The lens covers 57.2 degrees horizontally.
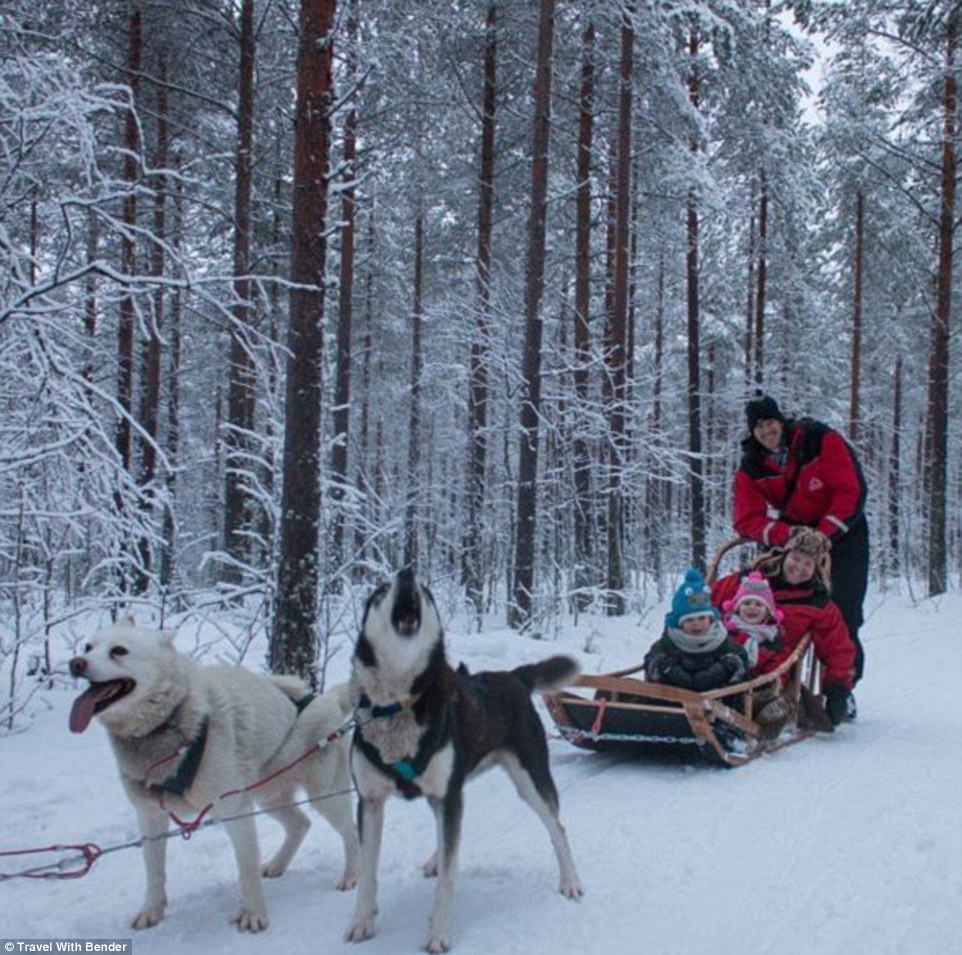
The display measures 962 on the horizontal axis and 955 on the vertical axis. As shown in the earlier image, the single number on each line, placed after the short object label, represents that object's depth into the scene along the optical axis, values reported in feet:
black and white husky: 11.00
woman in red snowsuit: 21.66
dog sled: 17.80
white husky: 11.18
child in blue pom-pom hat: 19.58
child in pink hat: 21.61
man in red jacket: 23.06
